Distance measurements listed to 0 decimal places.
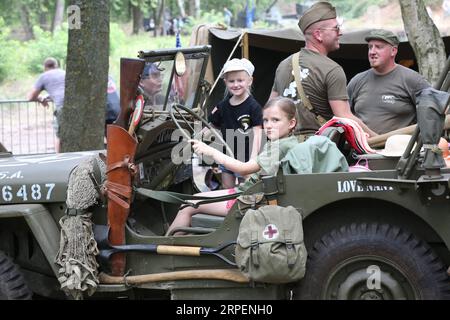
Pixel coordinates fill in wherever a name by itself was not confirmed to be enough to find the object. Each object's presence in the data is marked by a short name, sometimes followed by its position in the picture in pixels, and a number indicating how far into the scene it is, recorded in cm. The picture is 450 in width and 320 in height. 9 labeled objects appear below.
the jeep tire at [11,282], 857
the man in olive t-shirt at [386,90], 1064
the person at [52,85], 2172
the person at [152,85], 890
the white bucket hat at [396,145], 856
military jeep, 783
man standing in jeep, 1010
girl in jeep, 829
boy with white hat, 1081
